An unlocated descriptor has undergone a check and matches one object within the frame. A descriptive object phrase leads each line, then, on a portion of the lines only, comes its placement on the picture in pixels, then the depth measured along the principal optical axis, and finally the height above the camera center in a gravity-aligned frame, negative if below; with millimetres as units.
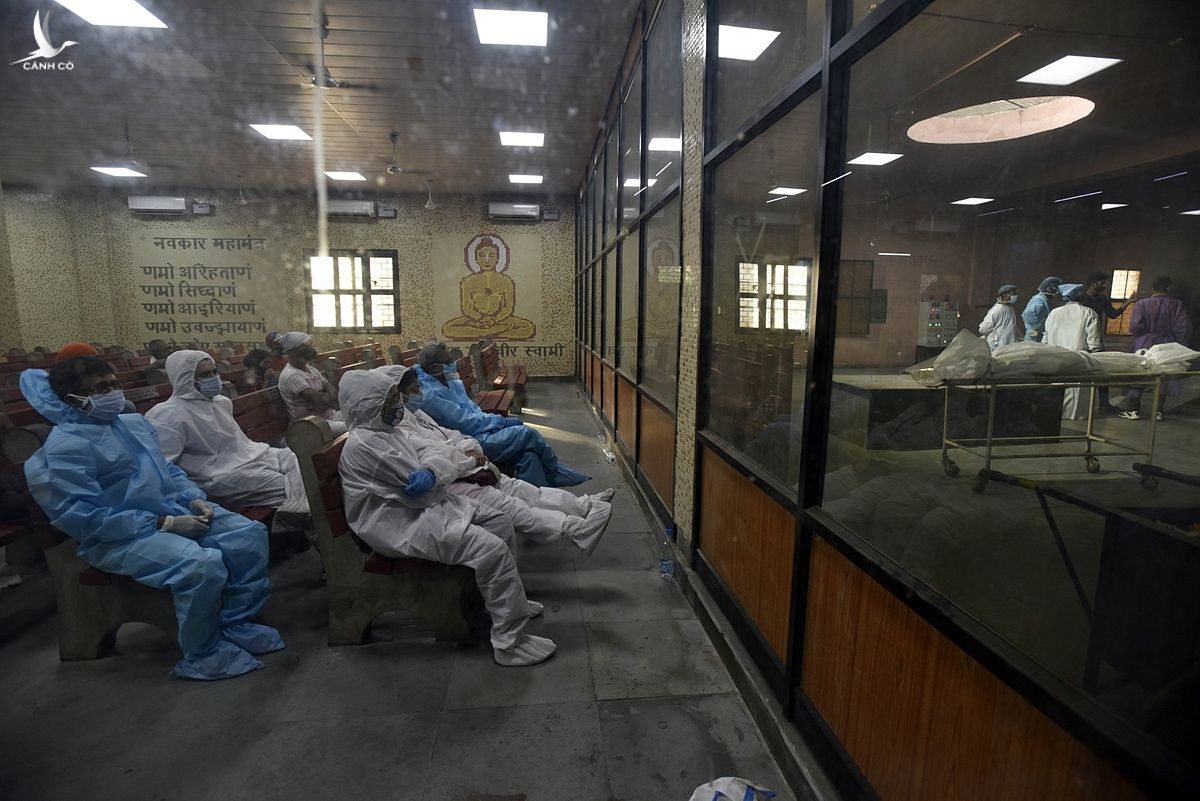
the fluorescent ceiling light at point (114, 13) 4875 +2513
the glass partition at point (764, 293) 2660 +150
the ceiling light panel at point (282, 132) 8406 +2620
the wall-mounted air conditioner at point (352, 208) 12641 +2270
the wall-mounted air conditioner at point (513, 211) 12711 +2281
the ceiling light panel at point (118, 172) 11070 +2648
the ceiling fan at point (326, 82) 6270 +2542
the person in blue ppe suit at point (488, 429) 4465 -859
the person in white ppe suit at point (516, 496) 3293 -1061
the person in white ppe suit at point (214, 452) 3428 -838
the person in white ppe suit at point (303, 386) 4875 -592
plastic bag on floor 1808 -1457
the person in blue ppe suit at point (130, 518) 2488 -902
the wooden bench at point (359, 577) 2768 -1253
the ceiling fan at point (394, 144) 8633 +2598
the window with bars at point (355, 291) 13102 +518
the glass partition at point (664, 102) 3951 +1652
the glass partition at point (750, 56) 2924 +1372
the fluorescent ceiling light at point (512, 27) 5066 +2566
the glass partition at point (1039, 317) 1209 +25
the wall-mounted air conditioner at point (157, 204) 12586 +2269
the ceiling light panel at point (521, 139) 8414 +2591
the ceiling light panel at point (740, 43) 3137 +1476
